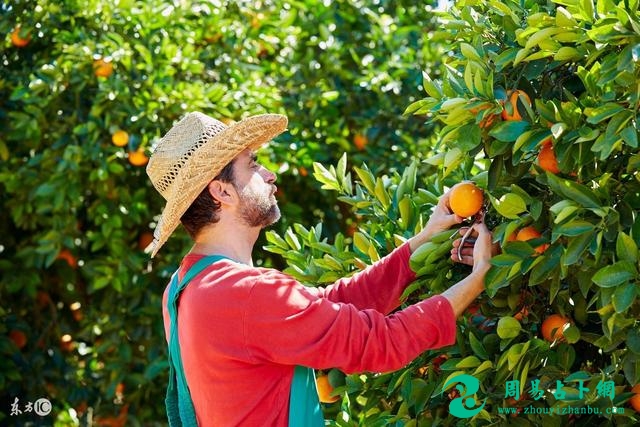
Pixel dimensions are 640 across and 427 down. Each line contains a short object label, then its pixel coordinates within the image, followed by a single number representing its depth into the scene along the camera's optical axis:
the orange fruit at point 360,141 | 4.31
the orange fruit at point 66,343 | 4.61
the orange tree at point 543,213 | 1.81
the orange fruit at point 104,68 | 3.91
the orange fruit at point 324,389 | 2.49
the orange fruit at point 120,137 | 3.84
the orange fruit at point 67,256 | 4.33
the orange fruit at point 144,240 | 4.23
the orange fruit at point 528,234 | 1.96
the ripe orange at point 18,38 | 4.18
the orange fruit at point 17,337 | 4.35
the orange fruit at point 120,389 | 4.26
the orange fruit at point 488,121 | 1.99
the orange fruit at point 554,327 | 2.03
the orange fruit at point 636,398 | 1.97
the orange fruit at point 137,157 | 3.87
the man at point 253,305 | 2.02
